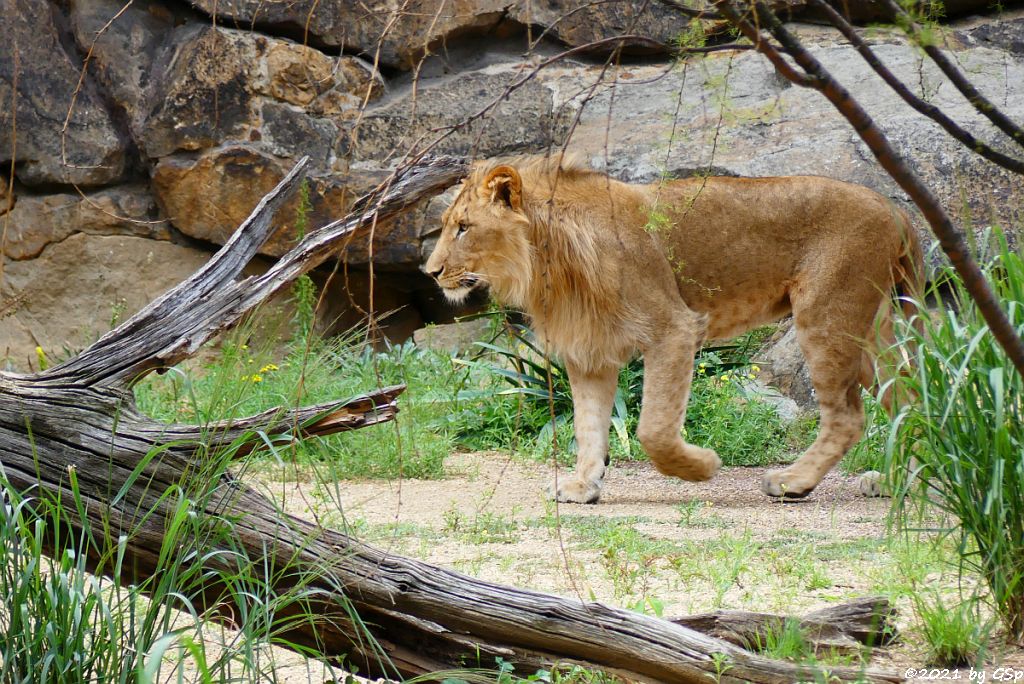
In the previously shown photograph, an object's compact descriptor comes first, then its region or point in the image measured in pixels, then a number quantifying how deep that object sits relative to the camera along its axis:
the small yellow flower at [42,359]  12.74
